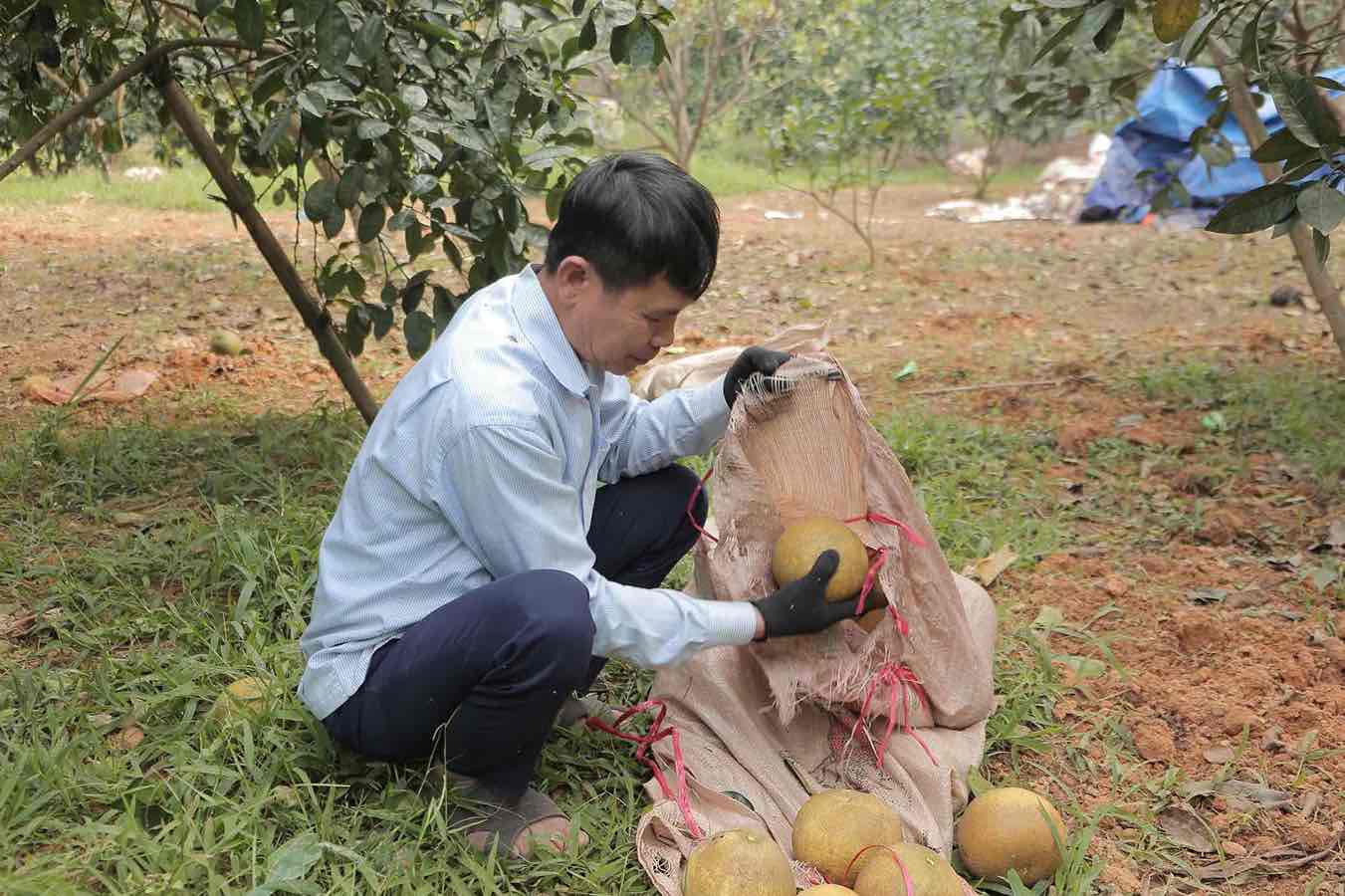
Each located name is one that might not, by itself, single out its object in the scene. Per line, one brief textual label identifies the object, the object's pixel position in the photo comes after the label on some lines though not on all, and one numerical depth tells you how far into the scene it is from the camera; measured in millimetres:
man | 1944
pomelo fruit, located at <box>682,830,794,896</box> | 1875
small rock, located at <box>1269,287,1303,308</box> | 6555
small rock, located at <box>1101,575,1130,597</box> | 3262
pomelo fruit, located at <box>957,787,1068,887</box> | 2117
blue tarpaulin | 9875
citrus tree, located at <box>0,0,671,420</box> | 2771
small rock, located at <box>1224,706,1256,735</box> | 2654
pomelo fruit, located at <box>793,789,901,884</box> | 2012
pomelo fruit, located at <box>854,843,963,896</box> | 1873
